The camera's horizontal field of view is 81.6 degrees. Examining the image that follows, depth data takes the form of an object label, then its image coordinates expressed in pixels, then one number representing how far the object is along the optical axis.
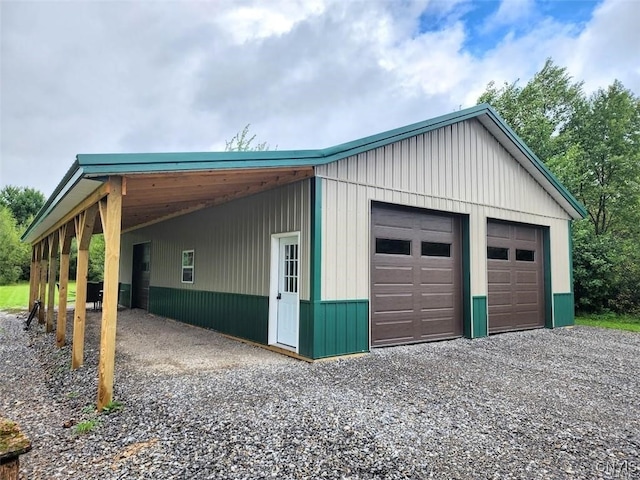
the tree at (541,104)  16.23
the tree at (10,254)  24.22
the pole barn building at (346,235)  4.96
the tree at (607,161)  14.20
